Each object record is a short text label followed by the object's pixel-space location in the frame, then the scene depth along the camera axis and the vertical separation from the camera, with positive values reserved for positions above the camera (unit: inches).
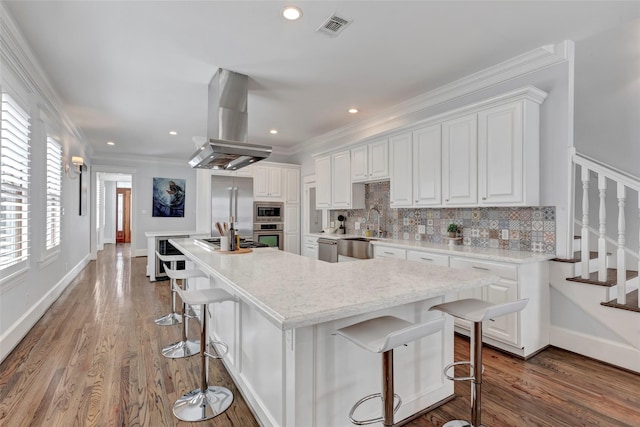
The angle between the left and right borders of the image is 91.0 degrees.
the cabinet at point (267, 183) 234.5 +24.0
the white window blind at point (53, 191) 153.4 +11.6
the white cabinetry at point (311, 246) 198.4 -20.7
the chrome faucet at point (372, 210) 185.5 +2.8
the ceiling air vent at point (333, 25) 92.0 +57.1
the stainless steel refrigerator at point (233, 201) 226.7 +9.3
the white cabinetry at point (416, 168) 137.9 +21.8
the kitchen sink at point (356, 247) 155.8 -17.1
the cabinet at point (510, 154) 108.5 +22.1
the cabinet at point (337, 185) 187.8 +18.5
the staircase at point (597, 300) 94.7 -27.0
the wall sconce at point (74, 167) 195.7 +31.3
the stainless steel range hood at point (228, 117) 121.9 +39.2
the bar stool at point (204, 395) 75.2 -47.2
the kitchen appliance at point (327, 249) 176.5 -20.2
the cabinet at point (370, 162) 163.3 +29.1
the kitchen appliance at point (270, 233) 236.5 -14.4
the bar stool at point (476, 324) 61.5 -22.4
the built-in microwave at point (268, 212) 235.5 +1.7
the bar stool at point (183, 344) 105.9 -46.8
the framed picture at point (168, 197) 334.3 +18.4
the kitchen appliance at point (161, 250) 222.2 -26.1
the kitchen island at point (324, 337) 52.8 -25.6
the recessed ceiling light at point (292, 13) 87.0 +57.0
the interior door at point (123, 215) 477.1 -2.2
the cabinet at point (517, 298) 101.7 -29.1
